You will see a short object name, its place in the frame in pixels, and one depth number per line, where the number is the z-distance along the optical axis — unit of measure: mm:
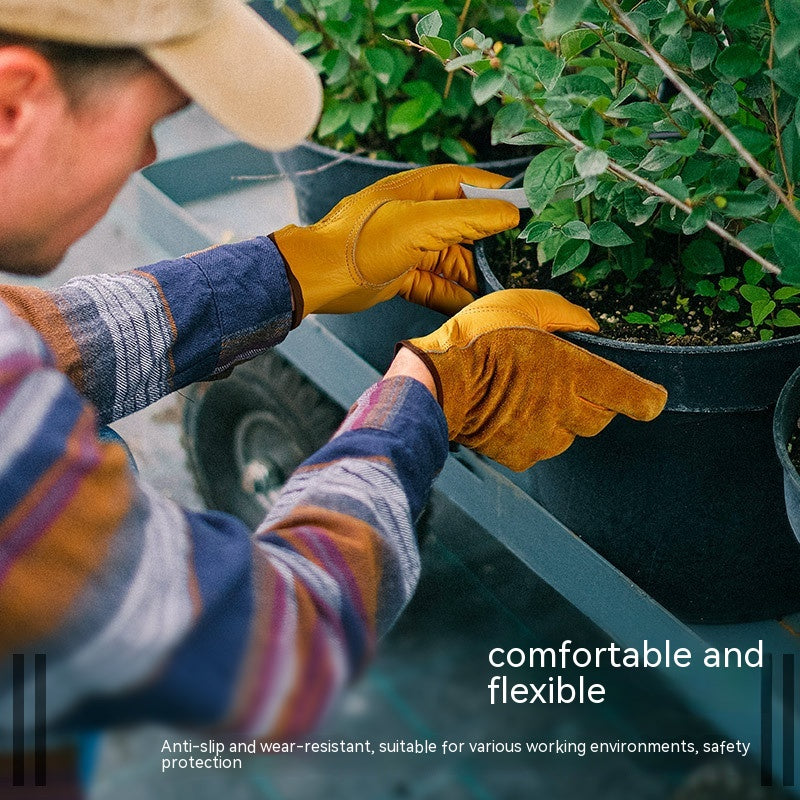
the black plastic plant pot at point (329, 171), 1362
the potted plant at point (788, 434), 873
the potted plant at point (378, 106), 1344
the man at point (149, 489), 630
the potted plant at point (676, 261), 925
